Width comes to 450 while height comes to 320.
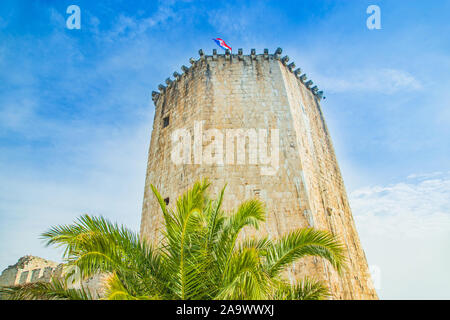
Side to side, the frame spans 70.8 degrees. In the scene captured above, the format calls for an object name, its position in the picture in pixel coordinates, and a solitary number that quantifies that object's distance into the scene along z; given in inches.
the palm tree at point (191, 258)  163.9
